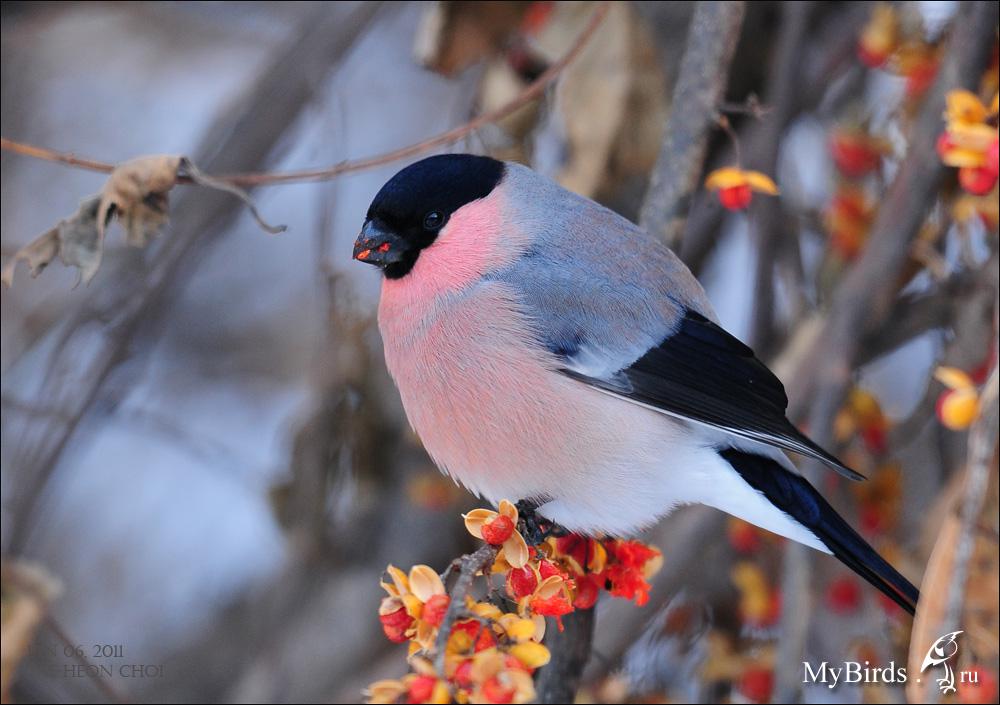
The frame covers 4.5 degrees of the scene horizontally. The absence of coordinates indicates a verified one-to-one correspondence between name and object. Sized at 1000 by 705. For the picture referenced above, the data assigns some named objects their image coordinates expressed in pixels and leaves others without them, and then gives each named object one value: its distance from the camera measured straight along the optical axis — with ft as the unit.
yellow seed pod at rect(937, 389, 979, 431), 8.95
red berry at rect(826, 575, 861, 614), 9.23
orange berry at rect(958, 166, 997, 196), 8.98
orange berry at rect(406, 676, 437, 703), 8.69
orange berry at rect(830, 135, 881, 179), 9.30
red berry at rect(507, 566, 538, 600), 8.81
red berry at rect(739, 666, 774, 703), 9.18
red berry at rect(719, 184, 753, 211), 9.05
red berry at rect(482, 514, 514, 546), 8.81
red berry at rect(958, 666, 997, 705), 8.94
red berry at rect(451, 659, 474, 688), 8.71
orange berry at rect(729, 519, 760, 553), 9.27
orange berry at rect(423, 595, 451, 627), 8.75
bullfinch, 8.96
